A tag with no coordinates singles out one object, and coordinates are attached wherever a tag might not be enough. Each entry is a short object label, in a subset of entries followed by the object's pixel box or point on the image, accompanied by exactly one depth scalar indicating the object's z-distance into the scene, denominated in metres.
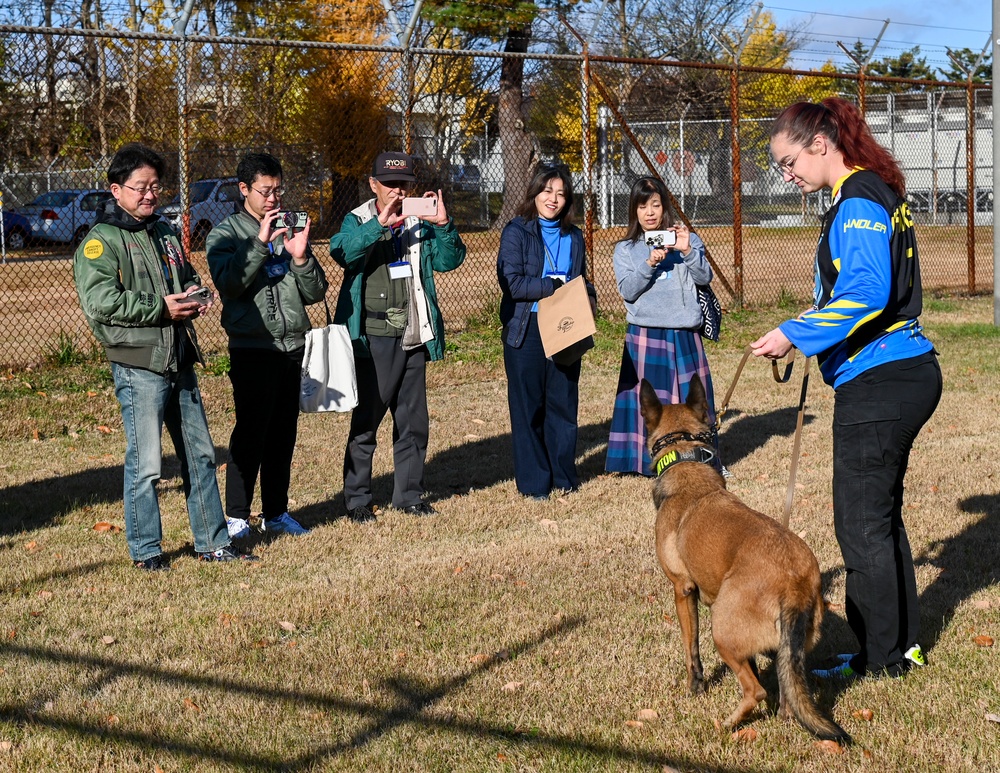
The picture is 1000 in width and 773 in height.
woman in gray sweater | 6.92
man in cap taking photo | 6.09
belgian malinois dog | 3.38
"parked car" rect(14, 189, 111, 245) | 11.59
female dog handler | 3.51
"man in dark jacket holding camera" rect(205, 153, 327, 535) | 5.58
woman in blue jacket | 6.71
